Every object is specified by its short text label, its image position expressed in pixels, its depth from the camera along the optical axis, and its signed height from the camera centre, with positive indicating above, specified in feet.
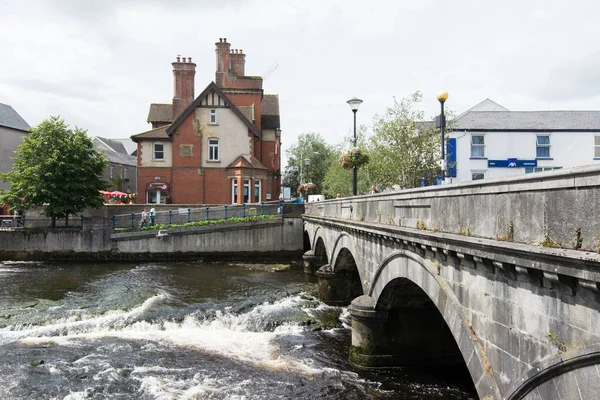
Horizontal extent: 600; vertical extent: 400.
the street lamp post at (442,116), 34.94 +6.22
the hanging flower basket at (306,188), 120.88 +3.29
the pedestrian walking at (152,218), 110.42 -3.76
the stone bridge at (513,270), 13.42 -2.79
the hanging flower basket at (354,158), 60.39 +5.35
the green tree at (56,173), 107.76 +6.90
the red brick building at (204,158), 142.92 +13.25
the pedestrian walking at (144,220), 111.24 -4.25
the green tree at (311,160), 269.23 +24.07
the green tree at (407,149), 91.09 +9.84
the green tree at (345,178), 142.61 +7.62
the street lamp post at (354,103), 56.80 +11.62
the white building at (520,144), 89.10 +10.33
